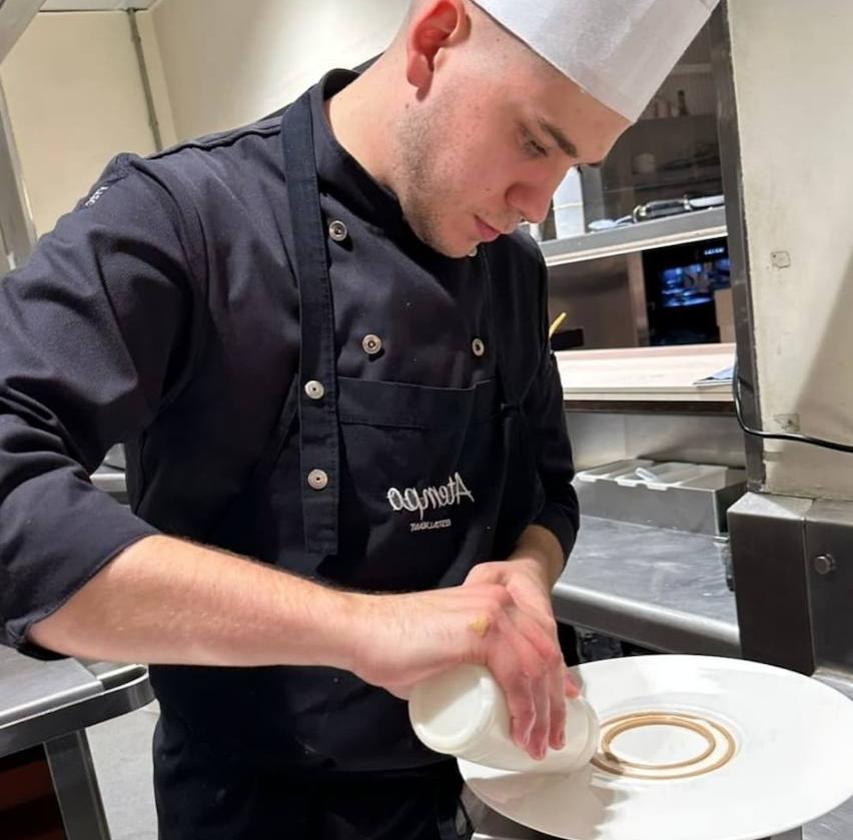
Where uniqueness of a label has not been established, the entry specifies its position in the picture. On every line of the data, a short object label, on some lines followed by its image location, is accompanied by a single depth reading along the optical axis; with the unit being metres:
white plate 0.63
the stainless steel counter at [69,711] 1.05
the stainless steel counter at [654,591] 1.27
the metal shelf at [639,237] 2.18
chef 0.64
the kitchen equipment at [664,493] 1.66
